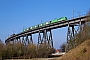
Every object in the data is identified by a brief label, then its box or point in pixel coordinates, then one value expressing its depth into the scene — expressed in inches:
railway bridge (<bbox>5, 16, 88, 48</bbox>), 2740.9
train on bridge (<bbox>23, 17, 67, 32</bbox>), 2971.5
